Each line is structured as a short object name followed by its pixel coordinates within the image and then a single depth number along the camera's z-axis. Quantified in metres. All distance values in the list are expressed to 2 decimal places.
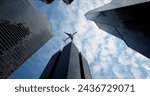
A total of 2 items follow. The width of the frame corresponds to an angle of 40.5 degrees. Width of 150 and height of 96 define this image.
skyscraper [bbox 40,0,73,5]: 107.62
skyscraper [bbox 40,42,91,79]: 79.69
